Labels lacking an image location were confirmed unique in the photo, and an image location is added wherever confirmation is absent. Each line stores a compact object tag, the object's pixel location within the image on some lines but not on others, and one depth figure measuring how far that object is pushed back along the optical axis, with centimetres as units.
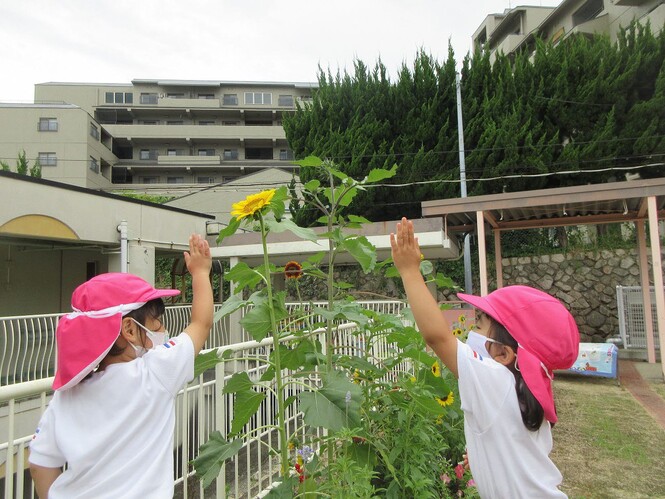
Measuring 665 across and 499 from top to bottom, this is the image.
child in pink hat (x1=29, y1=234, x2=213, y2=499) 115
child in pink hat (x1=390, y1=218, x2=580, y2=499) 122
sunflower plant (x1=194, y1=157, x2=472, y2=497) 137
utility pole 1209
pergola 638
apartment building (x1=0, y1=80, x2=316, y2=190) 3397
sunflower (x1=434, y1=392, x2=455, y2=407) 210
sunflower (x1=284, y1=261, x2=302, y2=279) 179
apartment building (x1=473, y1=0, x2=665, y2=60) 1906
